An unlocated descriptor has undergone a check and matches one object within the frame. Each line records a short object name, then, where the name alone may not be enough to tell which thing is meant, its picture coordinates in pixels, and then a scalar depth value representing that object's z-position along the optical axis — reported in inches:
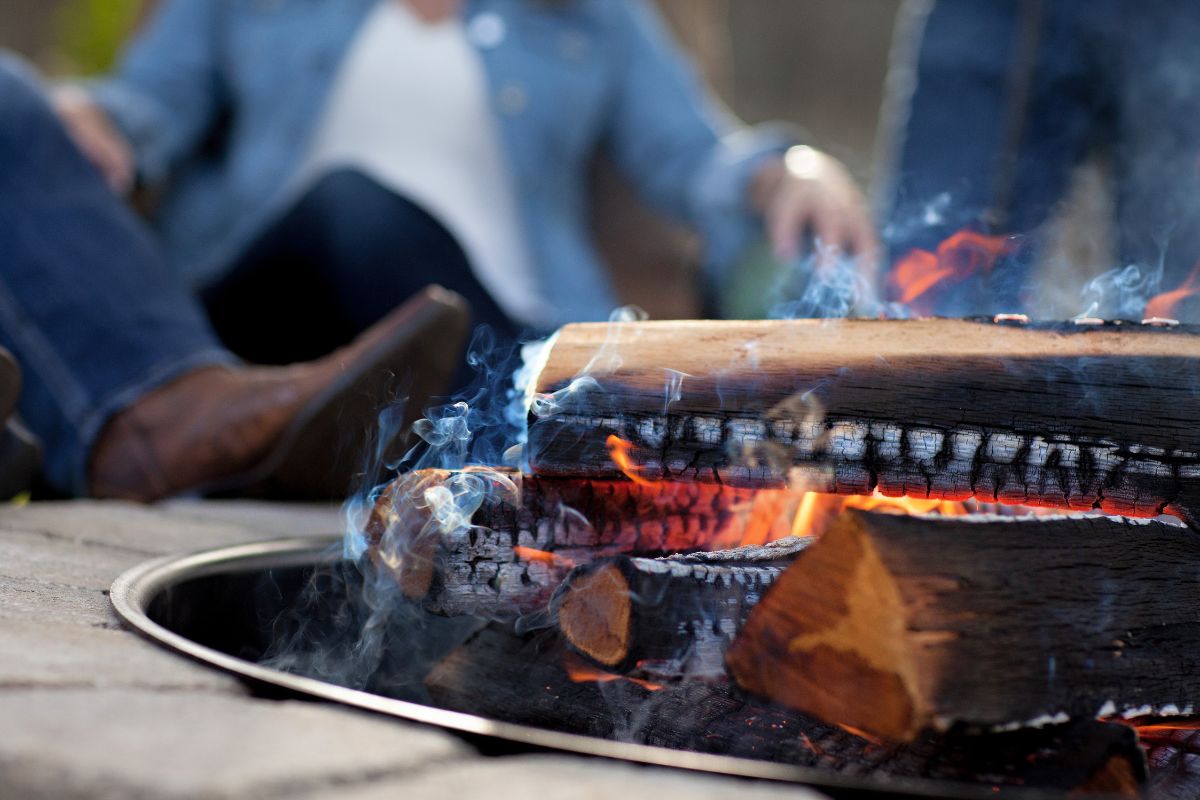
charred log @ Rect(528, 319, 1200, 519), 33.1
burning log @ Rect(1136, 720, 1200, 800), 33.8
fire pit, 28.4
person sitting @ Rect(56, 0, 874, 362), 80.0
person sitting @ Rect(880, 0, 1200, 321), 66.9
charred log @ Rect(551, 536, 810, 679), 32.9
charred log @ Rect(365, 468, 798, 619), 36.6
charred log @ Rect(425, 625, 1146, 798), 28.9
